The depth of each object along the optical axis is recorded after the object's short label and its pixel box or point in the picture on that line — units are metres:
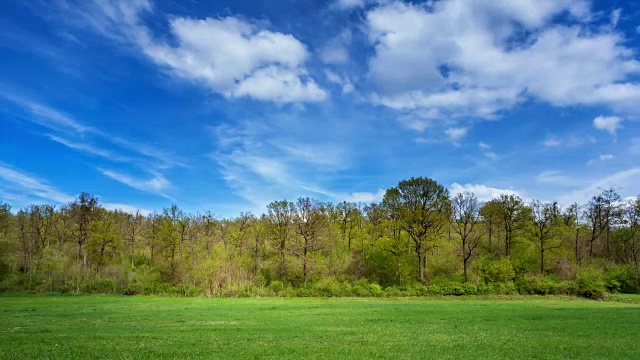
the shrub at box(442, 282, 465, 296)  64.06
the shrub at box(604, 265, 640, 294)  65.38
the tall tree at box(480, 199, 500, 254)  75.75
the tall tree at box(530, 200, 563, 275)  74.50
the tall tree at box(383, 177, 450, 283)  70.43
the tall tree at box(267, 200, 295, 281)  75.94
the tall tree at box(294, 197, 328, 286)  74.50
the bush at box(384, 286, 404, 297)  65.94
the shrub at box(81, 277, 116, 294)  73.19
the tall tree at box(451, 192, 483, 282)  74.50
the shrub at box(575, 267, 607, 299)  59.47
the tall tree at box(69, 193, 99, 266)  82.06
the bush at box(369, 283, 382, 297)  67.25
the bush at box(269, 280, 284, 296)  71.38
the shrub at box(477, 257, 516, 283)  66.62
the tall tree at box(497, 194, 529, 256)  75.25
